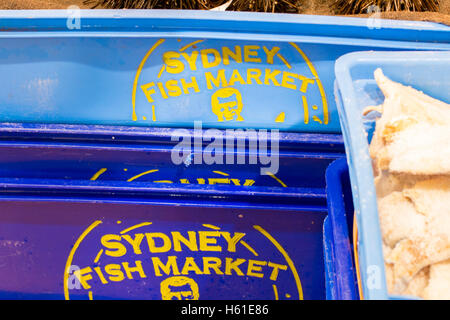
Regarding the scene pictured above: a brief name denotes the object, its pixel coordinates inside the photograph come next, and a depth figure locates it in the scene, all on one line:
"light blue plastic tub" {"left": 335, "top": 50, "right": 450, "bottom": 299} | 0.58
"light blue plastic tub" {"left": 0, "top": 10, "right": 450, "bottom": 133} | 0.71
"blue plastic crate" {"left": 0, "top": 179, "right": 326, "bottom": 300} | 0.75
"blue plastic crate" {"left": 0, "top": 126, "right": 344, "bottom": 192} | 0.75
